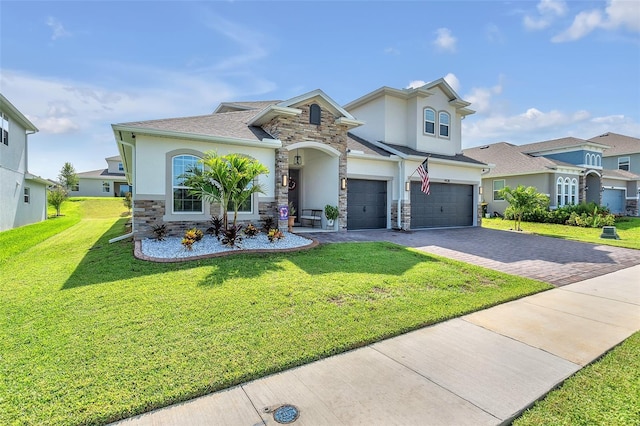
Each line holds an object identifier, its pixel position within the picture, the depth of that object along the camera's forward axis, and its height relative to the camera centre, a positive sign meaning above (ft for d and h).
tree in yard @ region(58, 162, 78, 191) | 125.18 +12.75
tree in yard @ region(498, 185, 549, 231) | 54.75 +1.86
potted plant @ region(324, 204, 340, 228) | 43.83 -0.54
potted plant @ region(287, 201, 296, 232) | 41.39 -1.77
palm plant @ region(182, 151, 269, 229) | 29.81 +2.88
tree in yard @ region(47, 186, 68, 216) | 87.35 +2.59
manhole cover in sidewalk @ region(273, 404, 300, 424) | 8.80 -5.82
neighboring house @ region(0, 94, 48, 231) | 54.19 +6.36
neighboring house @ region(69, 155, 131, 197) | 132.86 +10.38
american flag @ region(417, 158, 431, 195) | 44.45 +5.01
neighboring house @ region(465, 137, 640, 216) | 75.25 +9.25
